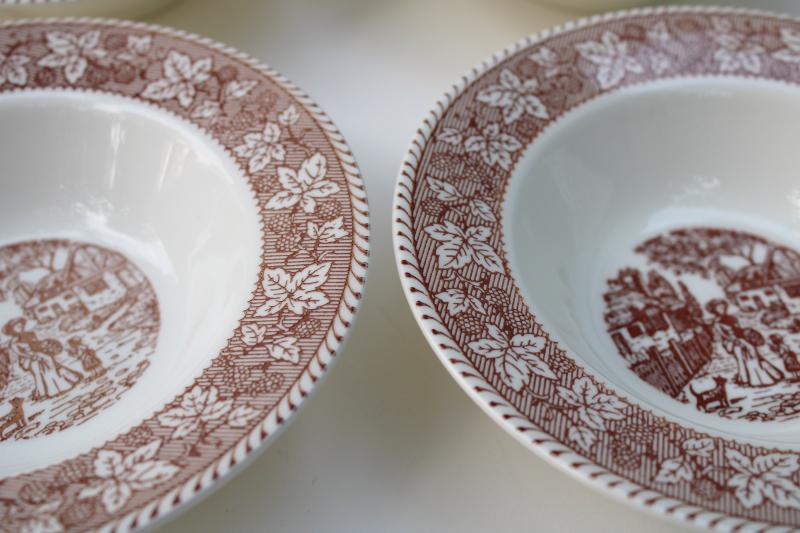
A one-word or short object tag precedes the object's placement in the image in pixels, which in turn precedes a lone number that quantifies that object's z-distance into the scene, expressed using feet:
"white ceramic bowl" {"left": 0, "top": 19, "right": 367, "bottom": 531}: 0.91
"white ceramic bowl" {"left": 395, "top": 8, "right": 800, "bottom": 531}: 0.92
